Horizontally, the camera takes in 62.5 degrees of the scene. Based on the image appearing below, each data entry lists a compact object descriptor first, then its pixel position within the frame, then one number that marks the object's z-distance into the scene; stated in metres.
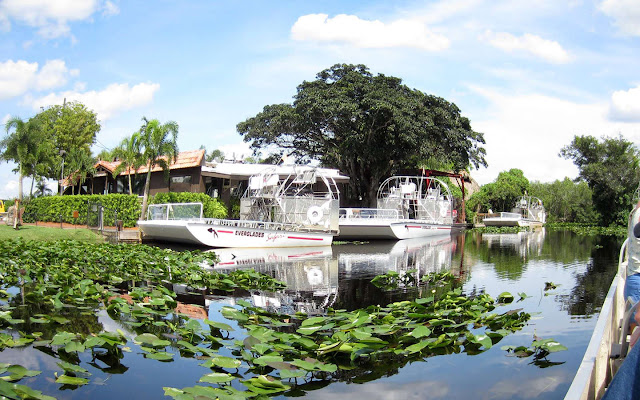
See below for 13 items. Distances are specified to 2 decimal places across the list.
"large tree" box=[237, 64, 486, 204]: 31.81
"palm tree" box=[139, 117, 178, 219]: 26.39
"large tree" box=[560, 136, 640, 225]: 44.75
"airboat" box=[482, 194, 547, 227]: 47.47
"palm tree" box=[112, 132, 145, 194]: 27.30
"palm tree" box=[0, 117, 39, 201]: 29.09
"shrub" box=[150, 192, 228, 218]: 25.50
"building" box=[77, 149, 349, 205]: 28.17
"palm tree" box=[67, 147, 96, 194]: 35.25
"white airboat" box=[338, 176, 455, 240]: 27.41
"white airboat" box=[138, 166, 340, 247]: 19.52
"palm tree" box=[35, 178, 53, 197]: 39.81
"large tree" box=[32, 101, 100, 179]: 43.75
